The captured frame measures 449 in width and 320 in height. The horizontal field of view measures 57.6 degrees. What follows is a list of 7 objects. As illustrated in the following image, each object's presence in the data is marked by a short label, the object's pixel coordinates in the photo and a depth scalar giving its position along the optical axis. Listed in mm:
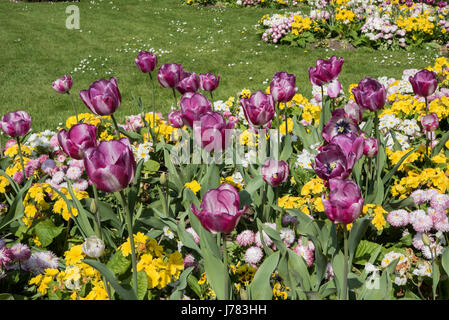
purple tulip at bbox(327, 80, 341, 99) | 2744
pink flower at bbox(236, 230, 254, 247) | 2068
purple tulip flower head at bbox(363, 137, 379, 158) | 1959
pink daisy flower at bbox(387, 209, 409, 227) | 2096
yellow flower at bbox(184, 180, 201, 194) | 2275
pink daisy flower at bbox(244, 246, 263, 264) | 1947
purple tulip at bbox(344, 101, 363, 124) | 2283
